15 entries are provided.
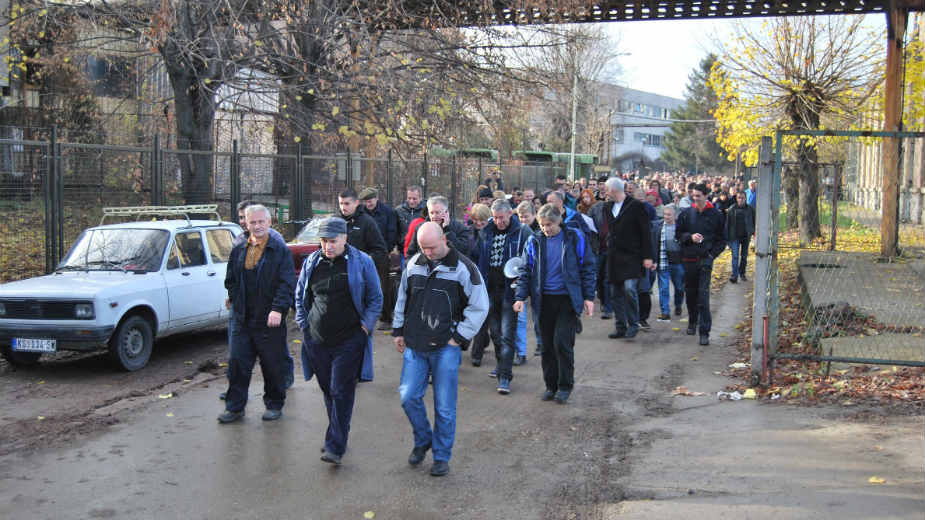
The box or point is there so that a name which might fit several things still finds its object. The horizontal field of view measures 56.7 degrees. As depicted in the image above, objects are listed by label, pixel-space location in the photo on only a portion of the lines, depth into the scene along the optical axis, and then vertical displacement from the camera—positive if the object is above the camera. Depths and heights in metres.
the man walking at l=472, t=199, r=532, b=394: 8.93 -0.68
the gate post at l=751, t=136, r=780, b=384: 8.29 -0.25
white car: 9.08 -0.97
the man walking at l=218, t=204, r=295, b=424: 7.39 -0.83
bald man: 6.22 -0.84
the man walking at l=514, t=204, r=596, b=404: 8.32 -0.74
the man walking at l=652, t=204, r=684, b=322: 12.98 -0.78
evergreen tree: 85.44 +7.65
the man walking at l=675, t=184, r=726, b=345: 11.35 -0.44
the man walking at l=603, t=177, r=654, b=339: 11.59 -0.57
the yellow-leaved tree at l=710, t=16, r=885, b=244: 22.28 +3.45
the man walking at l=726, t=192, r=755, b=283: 17.52 -0.30
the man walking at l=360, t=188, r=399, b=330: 11.53 -0.23
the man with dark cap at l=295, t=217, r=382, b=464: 6.38 -0.82
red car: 13.02 -0.55
